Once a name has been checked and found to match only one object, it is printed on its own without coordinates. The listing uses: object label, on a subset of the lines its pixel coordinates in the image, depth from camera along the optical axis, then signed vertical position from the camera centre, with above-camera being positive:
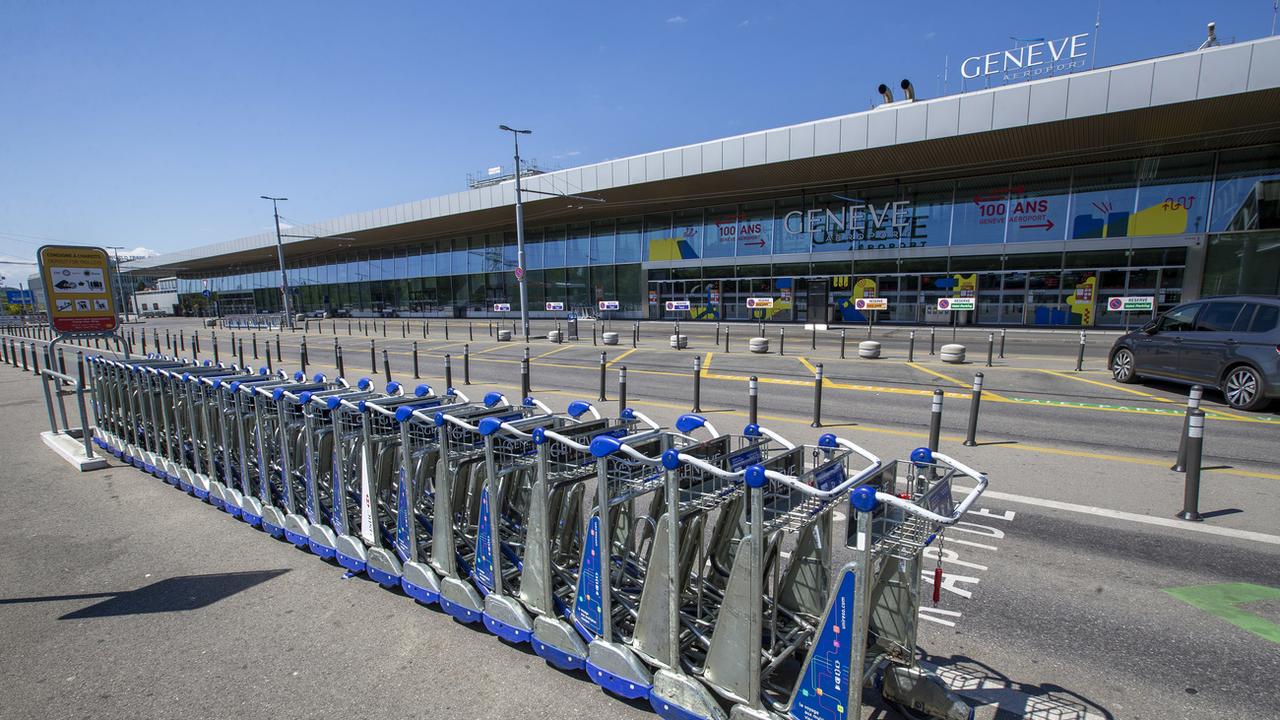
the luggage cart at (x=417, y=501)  4.07 -1.53
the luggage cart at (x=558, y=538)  3.43 -1.58
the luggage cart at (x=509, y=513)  3.62 -1.51
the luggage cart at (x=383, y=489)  4.34 -1.53
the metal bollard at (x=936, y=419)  7.53 -1.67
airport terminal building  23.45 +4.73
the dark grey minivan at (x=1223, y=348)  10.05 -1.10
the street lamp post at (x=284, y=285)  41.74 +0.76
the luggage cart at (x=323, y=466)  4.62 -1.47
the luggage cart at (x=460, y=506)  3.90 -1.52
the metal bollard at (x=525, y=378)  11.90 -1.72
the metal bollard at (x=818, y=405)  9.69 -1.88
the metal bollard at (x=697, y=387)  11.06 -1.82
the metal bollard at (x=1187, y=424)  5.94 -1.37
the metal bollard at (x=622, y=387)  10.23 -1.68
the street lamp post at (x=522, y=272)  26.53 +0.99
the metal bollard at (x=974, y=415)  8.34 -1.82
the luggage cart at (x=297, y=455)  4.89 -1.43
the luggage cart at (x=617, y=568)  3.17 -1.64
